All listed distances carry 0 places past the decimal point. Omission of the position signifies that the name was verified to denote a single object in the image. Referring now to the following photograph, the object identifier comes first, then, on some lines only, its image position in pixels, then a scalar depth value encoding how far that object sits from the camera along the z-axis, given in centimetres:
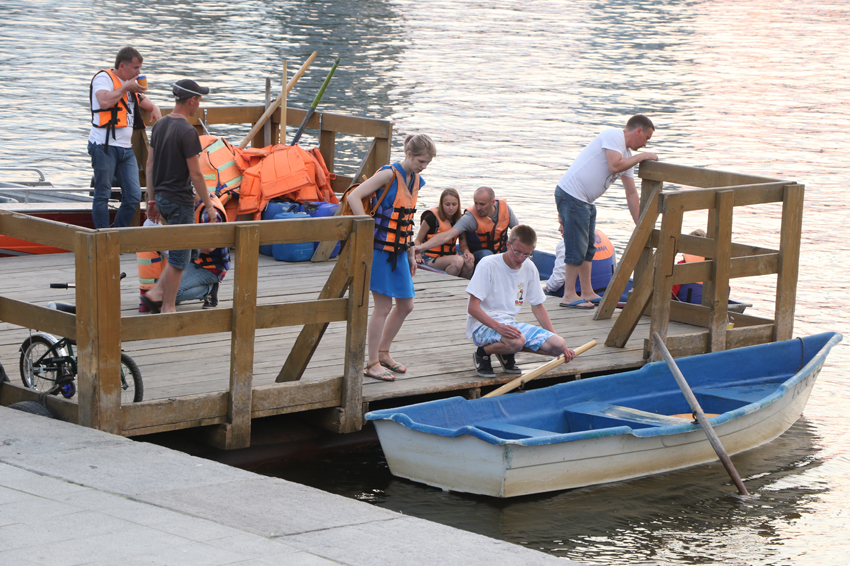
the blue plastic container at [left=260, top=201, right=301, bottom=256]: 2177
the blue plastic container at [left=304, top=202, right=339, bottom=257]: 2183
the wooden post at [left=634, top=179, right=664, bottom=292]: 1897
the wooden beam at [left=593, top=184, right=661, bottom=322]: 1835
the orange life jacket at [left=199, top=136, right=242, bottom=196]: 2166
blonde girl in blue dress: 1398
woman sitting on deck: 2153
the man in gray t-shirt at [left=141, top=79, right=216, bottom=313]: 1572
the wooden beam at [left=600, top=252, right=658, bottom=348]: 1734
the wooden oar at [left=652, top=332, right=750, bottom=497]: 1452
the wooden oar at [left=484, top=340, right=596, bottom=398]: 1485
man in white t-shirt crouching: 1492
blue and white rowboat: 1354
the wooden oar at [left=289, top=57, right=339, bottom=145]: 2328
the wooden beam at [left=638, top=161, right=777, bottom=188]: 1844
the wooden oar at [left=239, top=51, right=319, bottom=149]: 2416
